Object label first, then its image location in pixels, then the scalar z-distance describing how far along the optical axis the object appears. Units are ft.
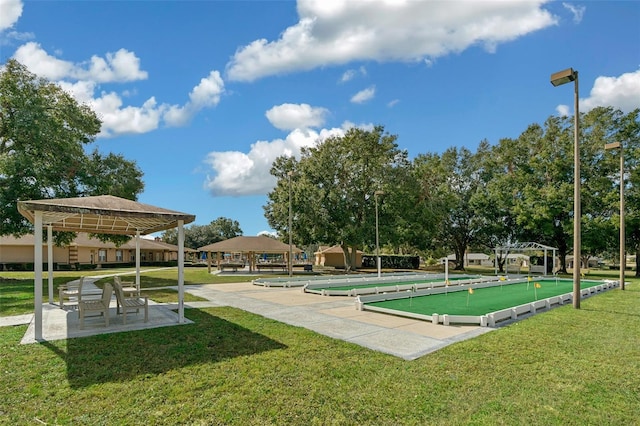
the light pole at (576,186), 35.09
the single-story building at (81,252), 116.87
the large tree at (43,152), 61.82
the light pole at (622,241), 54.70
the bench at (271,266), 119.85
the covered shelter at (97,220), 22.02
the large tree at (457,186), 126.82
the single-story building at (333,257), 160.99
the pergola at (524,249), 89.13
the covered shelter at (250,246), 104.27
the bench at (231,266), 114.93
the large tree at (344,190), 104.63
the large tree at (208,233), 213.13
